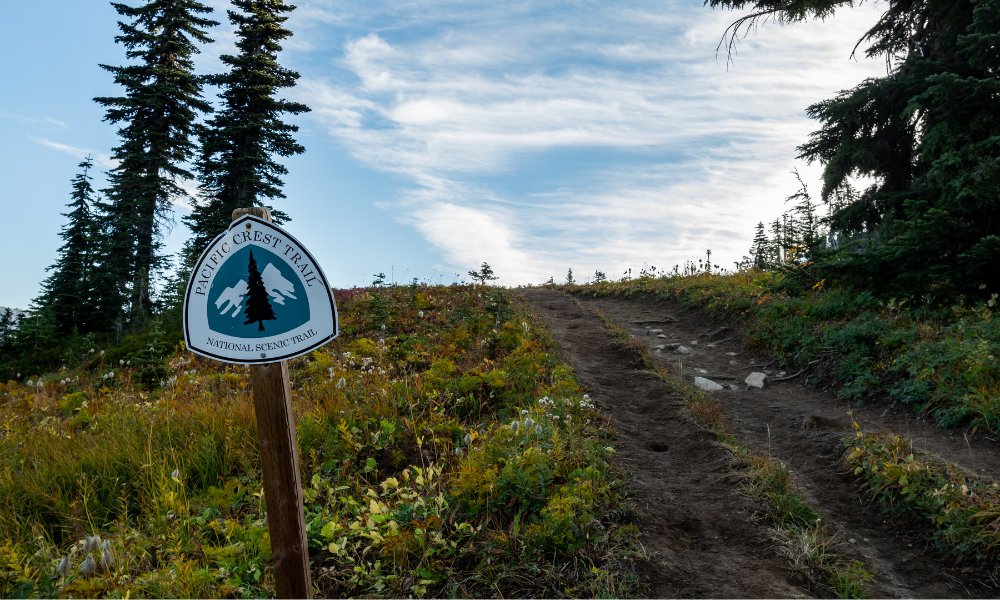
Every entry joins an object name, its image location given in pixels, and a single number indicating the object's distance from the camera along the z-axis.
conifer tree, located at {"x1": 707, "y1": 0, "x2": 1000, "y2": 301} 8.62
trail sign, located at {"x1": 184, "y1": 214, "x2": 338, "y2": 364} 2.78
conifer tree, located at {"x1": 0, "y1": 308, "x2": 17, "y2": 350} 20.69
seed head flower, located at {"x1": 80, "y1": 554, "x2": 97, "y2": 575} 3.35
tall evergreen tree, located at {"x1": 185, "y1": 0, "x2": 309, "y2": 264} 22.84
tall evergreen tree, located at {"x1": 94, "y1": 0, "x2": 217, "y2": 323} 24.34
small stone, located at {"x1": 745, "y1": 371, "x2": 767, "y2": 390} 9.45
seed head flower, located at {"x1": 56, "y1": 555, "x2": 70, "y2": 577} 3.26
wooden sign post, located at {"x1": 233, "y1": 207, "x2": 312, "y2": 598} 2.86
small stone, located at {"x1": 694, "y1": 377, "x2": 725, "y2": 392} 9.09
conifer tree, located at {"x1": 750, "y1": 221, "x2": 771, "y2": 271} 18.07
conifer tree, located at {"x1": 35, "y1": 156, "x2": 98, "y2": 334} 23.33
